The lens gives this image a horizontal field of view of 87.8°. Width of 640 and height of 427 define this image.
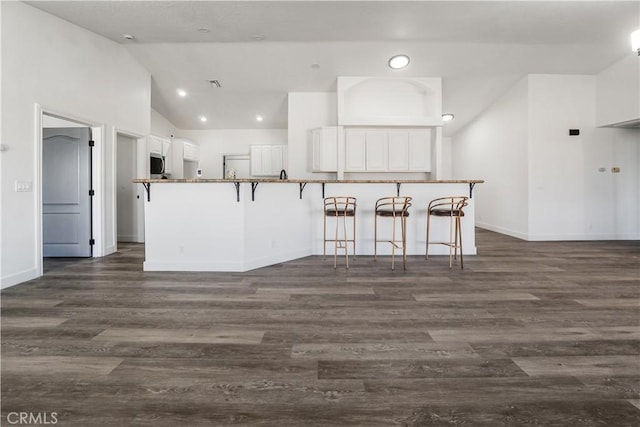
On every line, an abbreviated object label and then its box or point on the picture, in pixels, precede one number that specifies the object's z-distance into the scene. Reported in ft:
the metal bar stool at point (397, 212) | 13.84
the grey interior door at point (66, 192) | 16.05
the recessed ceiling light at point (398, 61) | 18.72
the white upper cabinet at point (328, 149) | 21.40
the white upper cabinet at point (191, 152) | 26.55
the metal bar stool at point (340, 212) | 14.55
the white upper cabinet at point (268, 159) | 28.60
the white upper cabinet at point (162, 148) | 21.50
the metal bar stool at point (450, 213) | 14.03
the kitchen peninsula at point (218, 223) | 13.12
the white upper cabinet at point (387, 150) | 21.71
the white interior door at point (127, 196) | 19.88
